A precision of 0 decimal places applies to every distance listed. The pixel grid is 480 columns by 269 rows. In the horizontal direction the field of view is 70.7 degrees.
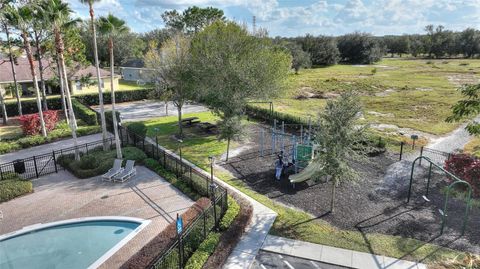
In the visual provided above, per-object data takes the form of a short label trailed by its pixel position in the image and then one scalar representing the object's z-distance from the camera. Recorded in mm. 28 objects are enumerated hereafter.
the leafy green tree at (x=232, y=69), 22250
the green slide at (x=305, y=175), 17747
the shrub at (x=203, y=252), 11074
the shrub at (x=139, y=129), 25297
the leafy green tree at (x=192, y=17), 66331
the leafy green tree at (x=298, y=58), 69706
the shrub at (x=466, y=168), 16359
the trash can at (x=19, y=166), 19328
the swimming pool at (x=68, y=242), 12164
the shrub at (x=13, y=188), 16638
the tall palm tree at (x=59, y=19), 19016
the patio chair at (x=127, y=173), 18625
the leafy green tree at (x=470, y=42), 95406
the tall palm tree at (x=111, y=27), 19141
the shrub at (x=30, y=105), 34781
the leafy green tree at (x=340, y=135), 14203
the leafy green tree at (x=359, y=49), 93000
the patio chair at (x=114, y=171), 18734
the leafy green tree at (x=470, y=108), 12891
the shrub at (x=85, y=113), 31375
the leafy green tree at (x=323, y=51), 89125
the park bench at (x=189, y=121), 30262
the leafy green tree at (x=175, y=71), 26020
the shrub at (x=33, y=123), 26938
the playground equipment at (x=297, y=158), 18953
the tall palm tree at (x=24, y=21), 21594
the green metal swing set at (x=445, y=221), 13055
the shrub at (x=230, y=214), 13477
